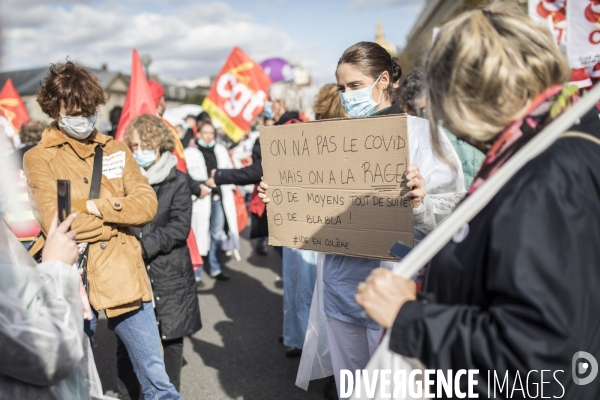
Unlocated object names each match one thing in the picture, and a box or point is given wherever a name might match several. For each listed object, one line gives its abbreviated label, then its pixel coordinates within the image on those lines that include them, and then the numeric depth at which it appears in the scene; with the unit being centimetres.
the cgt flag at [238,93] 764
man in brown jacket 243
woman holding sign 235
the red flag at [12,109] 757
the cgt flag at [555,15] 412
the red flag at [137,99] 468
